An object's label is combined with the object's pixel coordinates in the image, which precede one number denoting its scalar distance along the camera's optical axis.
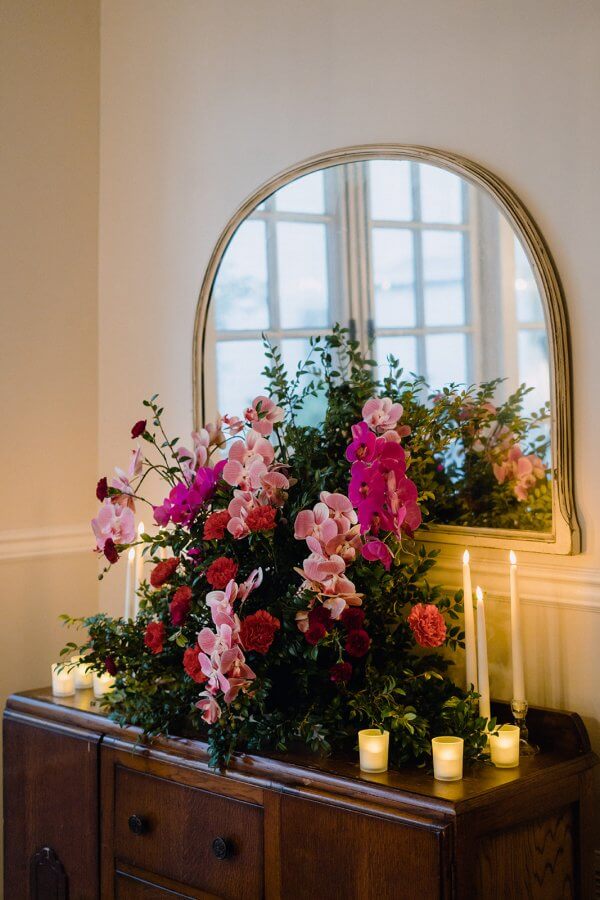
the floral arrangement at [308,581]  1.67
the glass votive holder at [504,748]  1.68
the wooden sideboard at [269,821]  1.53
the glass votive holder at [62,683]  2.22
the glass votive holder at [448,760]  1.60
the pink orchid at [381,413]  1.80
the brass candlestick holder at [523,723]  1.76
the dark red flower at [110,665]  1.91
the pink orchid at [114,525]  1.91
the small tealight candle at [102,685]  2.22
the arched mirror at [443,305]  1.83
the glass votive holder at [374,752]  1.65
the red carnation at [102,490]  1.90
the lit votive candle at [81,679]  2.27
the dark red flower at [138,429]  1.86
